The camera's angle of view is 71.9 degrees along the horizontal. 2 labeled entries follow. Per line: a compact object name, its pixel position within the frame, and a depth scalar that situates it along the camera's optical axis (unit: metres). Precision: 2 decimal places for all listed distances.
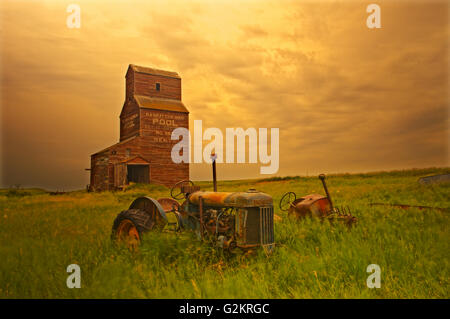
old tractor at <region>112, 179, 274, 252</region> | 4.88
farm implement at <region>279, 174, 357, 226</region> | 8.16
